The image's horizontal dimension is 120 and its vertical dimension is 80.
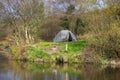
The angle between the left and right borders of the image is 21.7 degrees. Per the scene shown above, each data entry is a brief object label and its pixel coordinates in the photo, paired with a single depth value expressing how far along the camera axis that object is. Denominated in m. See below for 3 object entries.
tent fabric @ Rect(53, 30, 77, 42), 34.34
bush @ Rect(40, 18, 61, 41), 45.12
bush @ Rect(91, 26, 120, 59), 24.03
